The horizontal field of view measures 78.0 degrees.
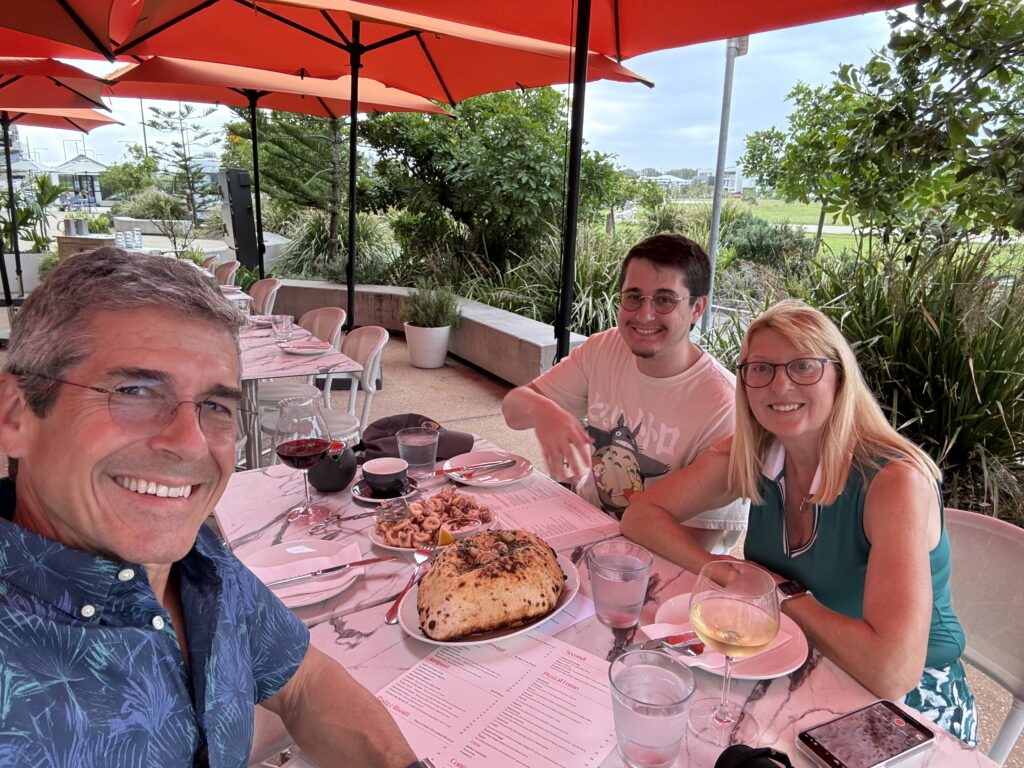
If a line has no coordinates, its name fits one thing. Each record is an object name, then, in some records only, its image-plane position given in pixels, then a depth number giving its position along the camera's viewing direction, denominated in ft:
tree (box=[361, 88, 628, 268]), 26.68
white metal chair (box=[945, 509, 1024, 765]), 4.88
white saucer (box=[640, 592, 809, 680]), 3.70
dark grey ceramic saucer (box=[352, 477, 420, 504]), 5.96
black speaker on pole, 31.76
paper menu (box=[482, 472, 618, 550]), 5.49
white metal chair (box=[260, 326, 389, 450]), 12.32
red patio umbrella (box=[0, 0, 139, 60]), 10.28
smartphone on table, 3.05
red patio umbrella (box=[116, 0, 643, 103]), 13.89
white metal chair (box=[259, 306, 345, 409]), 13.85
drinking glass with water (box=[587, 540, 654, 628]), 4.15
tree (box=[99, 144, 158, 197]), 53.21
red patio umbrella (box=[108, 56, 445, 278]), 19.52
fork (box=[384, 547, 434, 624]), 4.24
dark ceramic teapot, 6.07
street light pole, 17.90
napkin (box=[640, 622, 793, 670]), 3.77
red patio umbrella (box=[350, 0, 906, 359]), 9.12
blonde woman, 4.22
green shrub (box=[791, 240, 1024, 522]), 10.07
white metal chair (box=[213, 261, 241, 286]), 25.36
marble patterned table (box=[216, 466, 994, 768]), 3.39
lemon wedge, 5.07
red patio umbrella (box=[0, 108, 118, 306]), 28.14
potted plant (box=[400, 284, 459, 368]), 22.38
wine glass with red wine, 5.64
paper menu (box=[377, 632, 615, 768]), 3.15
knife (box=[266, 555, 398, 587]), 4.59
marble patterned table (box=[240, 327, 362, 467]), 11.56
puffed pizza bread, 3.93
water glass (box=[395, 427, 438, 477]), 6.43
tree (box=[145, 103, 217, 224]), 45.14
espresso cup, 6.01
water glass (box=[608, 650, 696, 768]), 2.95
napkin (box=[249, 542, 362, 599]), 4.53
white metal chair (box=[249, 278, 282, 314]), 21.24
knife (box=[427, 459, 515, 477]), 6.60
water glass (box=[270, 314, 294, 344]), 13.94
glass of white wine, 3.34
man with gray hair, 2.45
